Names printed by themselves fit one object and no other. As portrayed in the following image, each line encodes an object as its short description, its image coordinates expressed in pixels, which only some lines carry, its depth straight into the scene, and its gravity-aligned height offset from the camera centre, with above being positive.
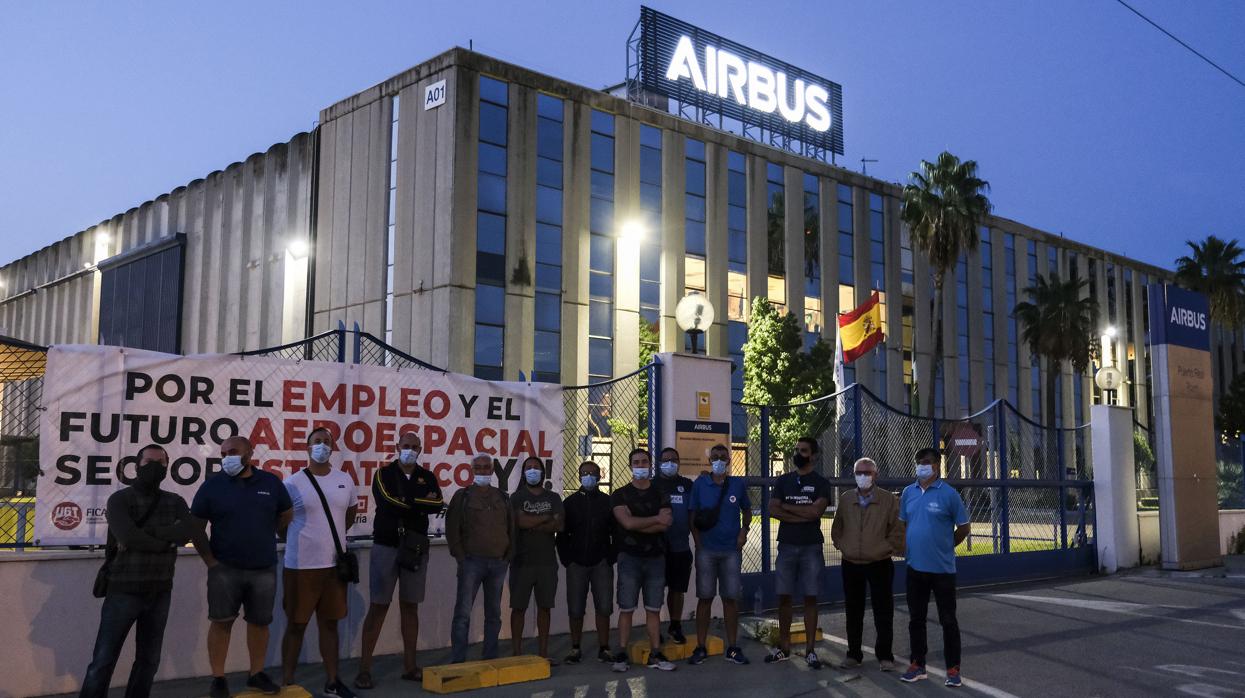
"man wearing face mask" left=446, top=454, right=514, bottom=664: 9.08 -0.74
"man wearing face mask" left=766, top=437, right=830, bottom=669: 9.72 -0.71
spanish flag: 29.91 +3.50
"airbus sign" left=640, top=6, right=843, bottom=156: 43.59 +16.13
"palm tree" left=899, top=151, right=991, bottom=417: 45.78 +10.55
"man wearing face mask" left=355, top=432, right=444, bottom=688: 8.65 -0.67
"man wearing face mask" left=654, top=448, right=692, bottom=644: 9.91 -0.71
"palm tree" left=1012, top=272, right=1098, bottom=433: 52.41 +6.50
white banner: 8.55 +0.30
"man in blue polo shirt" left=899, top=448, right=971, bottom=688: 9.05 -0.79
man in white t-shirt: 8.07 -0.80
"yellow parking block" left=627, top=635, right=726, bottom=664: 9.59 -1.79
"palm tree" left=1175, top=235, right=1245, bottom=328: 60.28 +10.25
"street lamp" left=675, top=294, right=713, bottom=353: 13.12 +1.73
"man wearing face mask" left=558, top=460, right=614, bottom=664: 9.62 -0.88
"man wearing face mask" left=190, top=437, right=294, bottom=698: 7.62 -0.66
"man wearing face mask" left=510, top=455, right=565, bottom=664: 9.42 -0.81
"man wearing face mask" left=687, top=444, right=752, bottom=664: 9.74 -0.87
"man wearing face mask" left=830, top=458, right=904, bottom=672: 9.53 -0.86
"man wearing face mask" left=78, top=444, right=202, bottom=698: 7.05 -0.79
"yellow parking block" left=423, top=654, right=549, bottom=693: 8.40 -1.76
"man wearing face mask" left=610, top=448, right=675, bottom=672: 9.50 -0.82
